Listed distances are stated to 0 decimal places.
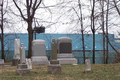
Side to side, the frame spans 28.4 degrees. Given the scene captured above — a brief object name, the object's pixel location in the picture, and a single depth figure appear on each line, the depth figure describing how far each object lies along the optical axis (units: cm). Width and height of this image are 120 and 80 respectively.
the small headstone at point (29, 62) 1545
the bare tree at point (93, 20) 2490
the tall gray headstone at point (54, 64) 1237
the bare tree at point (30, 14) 2420
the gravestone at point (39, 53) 1962
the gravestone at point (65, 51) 1998
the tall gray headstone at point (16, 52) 2042
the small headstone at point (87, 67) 1270
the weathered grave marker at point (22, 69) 1192
